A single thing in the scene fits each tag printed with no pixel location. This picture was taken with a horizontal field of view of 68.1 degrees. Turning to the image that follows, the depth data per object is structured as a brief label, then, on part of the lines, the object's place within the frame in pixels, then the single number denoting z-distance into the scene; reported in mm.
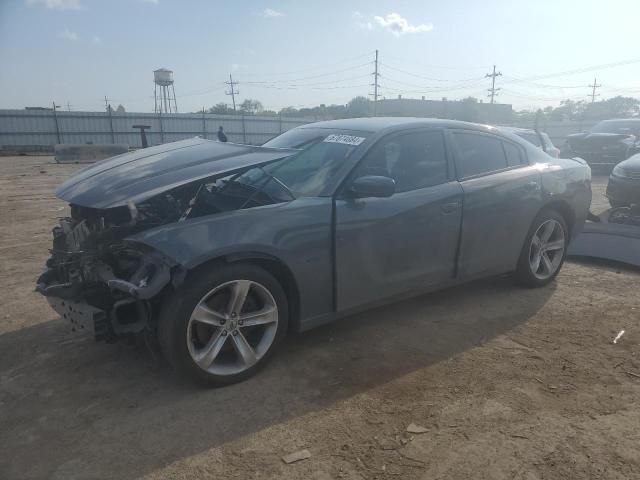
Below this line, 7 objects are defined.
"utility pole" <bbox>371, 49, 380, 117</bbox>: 46938
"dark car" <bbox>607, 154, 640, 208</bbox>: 7395
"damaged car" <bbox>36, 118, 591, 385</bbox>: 2771
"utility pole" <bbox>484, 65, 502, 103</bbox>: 67938
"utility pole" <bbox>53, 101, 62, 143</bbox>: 30519
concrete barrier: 22141
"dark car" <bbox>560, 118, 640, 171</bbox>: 13586
